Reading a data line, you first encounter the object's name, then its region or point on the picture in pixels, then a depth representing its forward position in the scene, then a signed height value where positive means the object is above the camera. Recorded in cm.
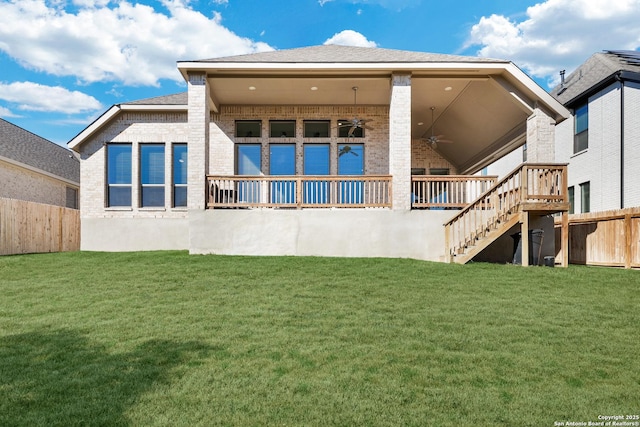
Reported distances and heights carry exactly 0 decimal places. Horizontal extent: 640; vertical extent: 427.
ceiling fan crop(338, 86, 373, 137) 1462 +338
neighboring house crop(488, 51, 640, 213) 1644 +358
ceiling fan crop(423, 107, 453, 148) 1591 +300
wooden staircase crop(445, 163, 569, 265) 1084 +19
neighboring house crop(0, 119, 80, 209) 1912 +231
